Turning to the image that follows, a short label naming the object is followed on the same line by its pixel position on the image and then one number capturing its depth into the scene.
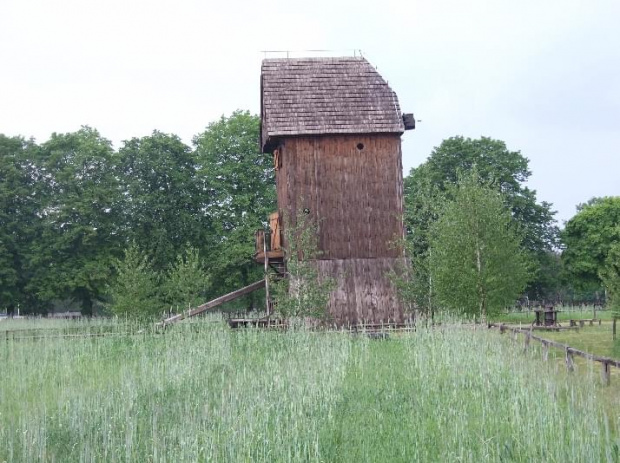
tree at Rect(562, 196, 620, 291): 45.16
